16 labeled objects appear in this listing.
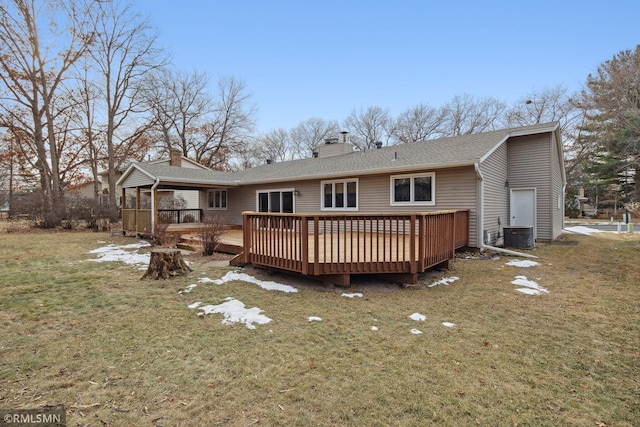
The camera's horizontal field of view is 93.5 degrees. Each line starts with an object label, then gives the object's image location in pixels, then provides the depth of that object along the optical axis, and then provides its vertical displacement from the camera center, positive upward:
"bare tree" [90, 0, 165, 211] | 18.47 +9.90
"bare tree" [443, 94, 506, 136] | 26.92 +8.79
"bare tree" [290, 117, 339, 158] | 33.91 +8.84
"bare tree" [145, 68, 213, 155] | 24.75 +8.94
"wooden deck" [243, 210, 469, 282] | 5.18 -0.74
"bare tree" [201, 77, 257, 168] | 27.73 +8.30
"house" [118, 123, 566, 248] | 8.63 +1.04
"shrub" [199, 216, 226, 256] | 8.54 -0.74
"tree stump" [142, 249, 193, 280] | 5.77 -1.04
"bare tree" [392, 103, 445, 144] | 29.09 +8.42
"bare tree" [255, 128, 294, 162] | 35.78 +7.72
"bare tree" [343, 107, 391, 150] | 31.39 +8.88
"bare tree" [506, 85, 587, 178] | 23.55 +7.70
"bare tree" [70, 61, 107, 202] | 19.90 +6.72
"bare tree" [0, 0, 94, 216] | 15.75 +8.70
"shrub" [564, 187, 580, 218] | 25.22 +0.25
